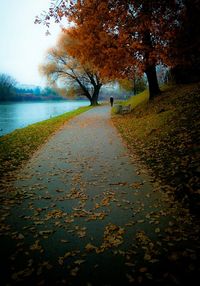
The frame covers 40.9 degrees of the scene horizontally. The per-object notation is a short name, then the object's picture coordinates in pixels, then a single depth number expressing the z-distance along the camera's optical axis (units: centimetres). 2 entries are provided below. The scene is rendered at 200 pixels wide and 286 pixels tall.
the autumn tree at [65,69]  4316
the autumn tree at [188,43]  1128
